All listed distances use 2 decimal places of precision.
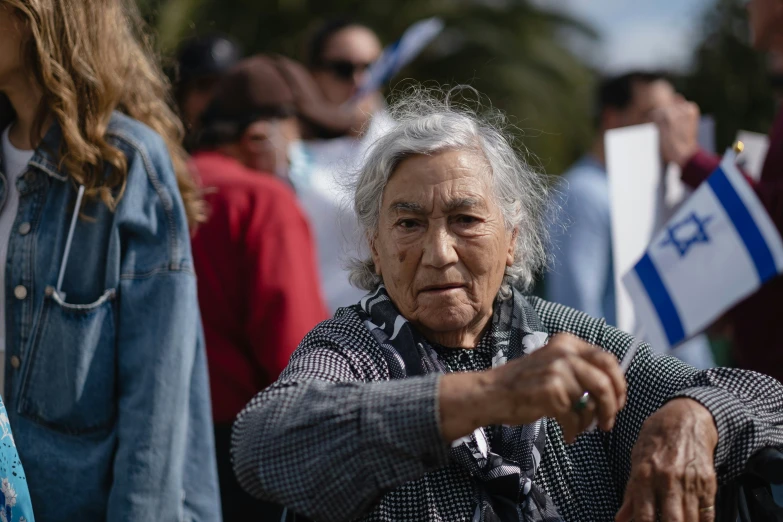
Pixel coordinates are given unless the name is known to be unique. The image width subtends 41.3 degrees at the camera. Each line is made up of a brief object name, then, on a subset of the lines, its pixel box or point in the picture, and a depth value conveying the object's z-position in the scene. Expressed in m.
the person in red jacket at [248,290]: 3.71
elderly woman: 1.97
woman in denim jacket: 2.67
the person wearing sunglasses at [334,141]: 4.38
